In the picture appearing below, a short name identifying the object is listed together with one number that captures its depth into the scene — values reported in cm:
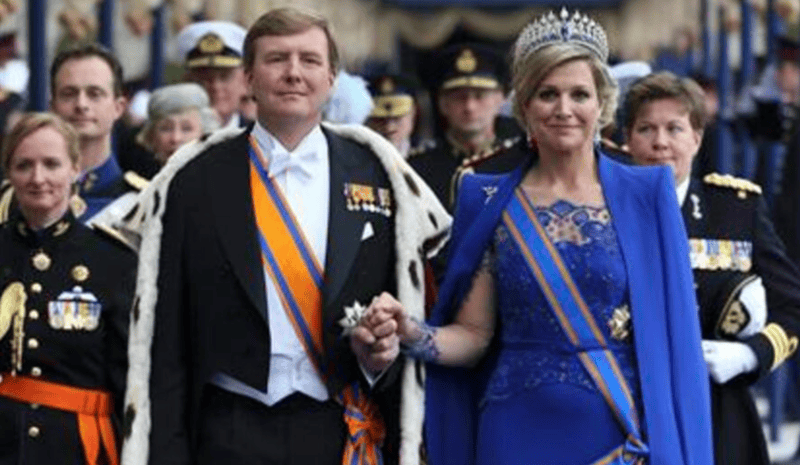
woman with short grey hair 1688
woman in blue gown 1101
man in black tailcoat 1112
